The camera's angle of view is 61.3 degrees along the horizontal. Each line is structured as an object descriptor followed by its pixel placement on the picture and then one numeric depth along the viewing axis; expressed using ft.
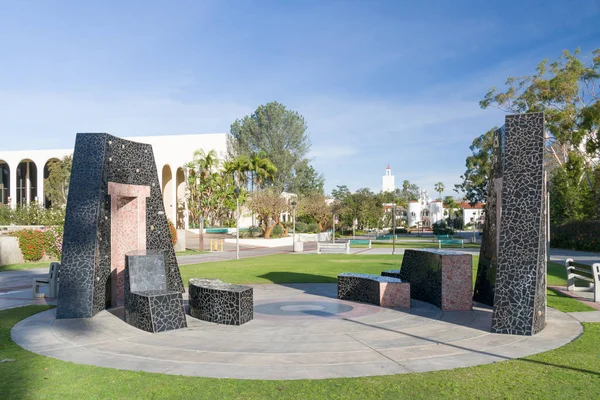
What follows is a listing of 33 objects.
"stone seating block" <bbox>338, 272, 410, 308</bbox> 38.34
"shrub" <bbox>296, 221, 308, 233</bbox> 188.75
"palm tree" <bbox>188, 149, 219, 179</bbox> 190.84
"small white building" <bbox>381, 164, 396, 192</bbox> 539.37
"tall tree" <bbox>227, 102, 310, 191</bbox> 217.56
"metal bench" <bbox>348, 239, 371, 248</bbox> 133.59
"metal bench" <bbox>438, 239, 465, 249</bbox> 129.24
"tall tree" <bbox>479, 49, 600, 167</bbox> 120.98
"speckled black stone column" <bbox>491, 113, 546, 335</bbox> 28.99
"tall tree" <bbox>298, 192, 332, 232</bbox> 188.34
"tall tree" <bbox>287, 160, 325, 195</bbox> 220.84
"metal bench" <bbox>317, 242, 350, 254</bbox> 106.83
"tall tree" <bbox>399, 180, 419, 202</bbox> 501.31
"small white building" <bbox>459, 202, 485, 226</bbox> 437.17
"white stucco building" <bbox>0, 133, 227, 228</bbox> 178.60
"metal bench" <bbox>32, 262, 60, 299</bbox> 44.04
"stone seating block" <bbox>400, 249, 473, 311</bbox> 36.50
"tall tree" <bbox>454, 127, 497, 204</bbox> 164.86
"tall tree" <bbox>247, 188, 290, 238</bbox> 158.30
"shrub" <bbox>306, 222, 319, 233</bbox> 190.56
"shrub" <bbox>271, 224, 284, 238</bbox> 163.34
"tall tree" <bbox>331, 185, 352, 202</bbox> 272.90
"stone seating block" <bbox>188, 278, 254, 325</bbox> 32.22
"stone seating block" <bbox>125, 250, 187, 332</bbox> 30.19
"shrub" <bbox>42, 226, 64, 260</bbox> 83.87
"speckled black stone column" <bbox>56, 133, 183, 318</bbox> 34.78
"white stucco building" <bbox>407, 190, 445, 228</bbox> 429.38
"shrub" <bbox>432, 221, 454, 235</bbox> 220.14
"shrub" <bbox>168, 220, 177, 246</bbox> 110.09
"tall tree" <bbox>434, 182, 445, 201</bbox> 479.00
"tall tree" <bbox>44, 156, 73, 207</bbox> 166.30
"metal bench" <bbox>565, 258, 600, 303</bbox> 41.88
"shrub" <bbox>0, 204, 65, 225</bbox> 107.04
